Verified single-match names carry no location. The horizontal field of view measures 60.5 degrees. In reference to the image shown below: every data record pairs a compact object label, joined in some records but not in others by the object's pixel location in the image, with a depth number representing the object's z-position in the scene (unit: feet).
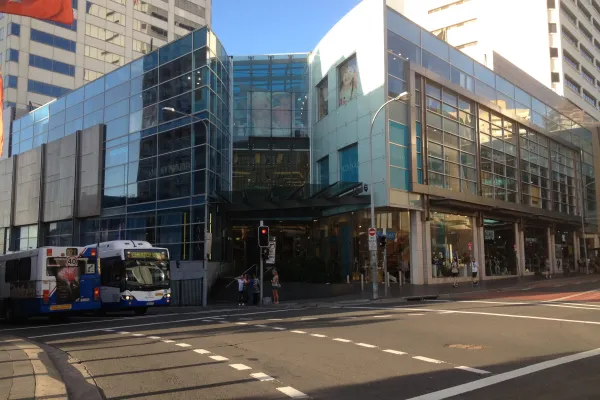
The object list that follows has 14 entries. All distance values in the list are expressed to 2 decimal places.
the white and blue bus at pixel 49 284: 59.52
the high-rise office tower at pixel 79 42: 190.90
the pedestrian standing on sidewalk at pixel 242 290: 85.51
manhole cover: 33.09
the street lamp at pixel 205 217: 86.53
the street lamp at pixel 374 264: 79.71
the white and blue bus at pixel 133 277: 71.41
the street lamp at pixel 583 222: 166.77
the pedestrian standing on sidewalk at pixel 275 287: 82.69
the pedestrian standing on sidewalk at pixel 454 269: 100.61
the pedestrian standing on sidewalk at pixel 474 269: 100.99
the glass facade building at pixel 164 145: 109.29
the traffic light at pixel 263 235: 81.97
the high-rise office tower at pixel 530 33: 218.79
